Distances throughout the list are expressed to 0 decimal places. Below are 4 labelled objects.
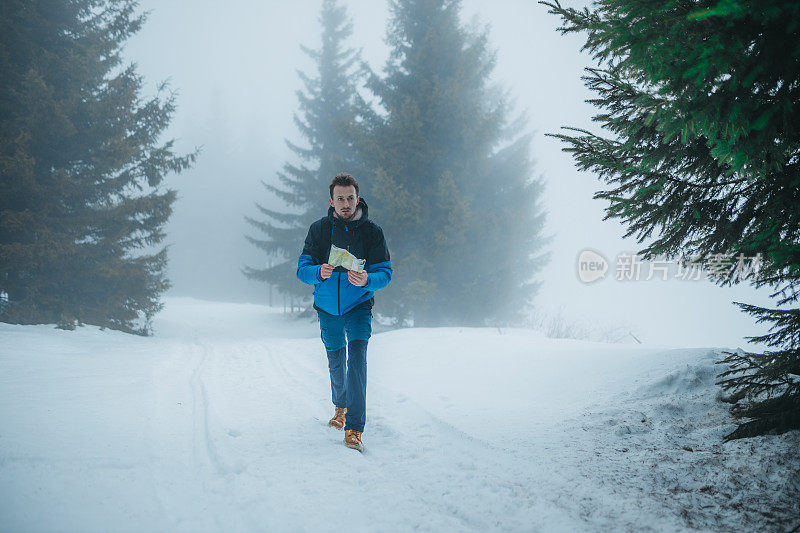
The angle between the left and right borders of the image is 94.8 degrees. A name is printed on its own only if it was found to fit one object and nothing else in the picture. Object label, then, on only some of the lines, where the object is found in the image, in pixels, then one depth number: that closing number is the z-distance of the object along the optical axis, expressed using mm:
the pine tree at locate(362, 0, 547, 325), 12469
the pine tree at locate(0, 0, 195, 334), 8484
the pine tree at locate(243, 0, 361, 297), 18141
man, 3348
